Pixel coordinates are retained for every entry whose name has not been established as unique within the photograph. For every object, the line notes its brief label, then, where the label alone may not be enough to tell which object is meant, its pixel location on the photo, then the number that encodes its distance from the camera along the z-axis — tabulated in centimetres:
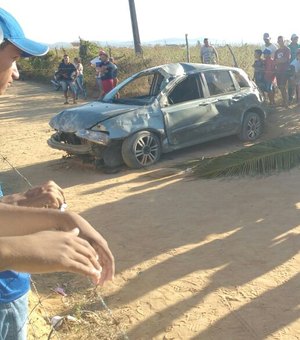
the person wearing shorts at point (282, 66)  1212
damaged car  823
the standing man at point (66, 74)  1698
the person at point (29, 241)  125
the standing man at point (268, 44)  1297
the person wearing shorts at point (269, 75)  1238
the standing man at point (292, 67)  1199
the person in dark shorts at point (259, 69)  1266
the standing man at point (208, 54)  1600
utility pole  2248
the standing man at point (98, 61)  1549
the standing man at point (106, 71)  1498
